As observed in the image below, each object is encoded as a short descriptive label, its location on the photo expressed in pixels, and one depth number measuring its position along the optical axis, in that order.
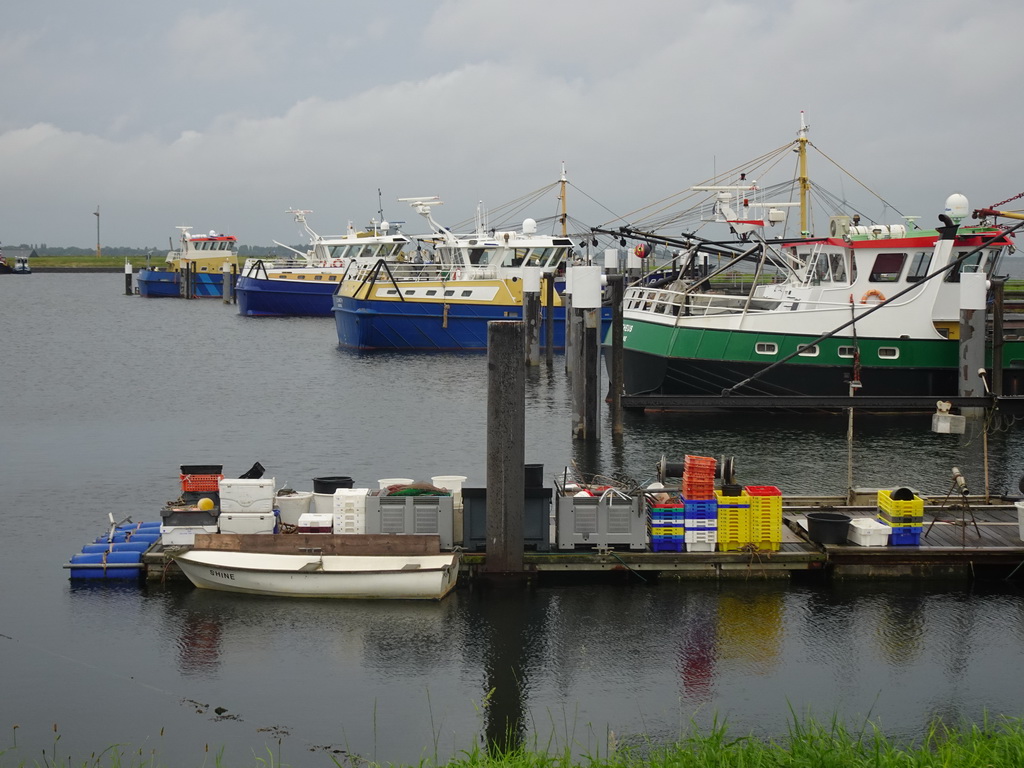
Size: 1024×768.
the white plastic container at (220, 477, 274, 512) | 14.34
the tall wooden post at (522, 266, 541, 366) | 40.22
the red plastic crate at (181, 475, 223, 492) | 15.73
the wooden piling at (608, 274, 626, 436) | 24.27
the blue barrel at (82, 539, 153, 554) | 14.93
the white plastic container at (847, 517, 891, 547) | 14.48
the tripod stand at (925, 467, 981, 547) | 14.66
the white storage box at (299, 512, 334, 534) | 14.23
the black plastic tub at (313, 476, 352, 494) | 15.48
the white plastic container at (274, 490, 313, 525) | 14.98
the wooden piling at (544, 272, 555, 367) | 40.84
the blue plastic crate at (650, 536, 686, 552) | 14.30
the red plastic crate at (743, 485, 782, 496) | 14.21
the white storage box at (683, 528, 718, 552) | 14.27
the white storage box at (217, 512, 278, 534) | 14.34
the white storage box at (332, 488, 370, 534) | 14.09
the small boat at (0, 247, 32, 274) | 135.25
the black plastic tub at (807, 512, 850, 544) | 14.41
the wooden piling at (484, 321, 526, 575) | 13.45
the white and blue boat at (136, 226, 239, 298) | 89.00
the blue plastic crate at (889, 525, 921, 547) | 14.52
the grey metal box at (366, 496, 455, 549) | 14.05
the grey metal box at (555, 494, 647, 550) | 14.09
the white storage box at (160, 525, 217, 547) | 14.45
